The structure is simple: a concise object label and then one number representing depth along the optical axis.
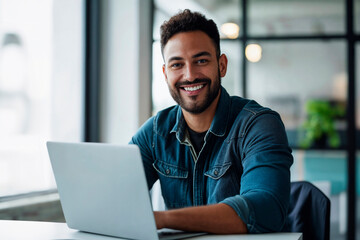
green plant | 4.05
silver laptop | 1.21
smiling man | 1.60
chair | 1.71
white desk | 1.33
